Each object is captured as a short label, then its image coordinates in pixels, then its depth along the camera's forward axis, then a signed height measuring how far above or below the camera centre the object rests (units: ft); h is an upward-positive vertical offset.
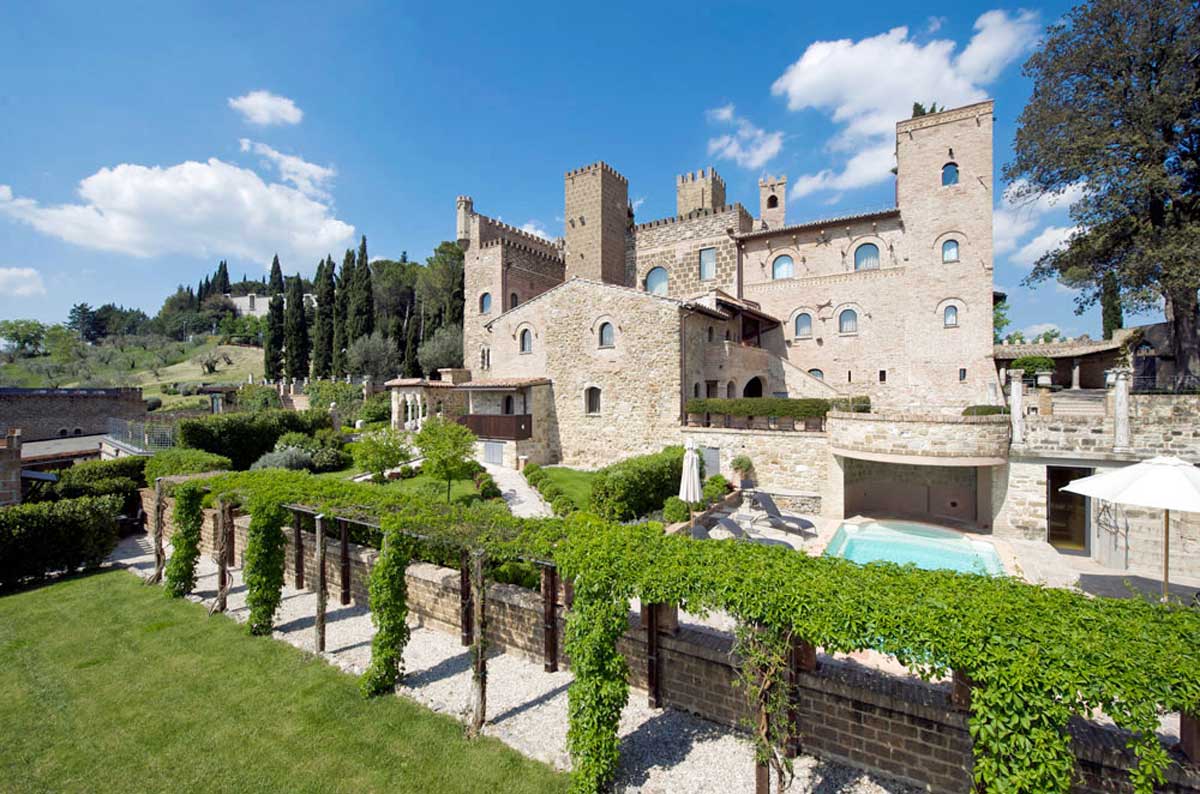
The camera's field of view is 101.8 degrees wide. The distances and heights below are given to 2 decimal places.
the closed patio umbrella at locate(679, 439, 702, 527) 40.29 -7.15
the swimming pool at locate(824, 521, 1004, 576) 42.65 -14.64
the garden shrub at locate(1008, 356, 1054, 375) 73.15 +4.05
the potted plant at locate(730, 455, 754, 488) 60.03 -9.07
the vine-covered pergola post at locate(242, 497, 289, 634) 29.17 -9.99
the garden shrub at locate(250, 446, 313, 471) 69.72 -9.13
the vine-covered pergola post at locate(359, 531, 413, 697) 23.34 -10.70
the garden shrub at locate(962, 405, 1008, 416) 61.82 -2.37
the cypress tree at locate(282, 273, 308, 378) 163.84 +20.14
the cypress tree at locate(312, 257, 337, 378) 157.58 +19.82
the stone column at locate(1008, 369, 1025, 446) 46.57 -1.62
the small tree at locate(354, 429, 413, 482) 59.67 -6.90
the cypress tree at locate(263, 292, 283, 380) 175.32 +18.89
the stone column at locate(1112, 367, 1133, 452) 41.63 -2.05
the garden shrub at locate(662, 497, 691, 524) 47.16 -11.43
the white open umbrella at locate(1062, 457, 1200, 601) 23.56 -4.96
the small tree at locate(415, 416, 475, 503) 51.65 -5.73
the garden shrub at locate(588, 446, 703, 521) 46.80 -9.35
